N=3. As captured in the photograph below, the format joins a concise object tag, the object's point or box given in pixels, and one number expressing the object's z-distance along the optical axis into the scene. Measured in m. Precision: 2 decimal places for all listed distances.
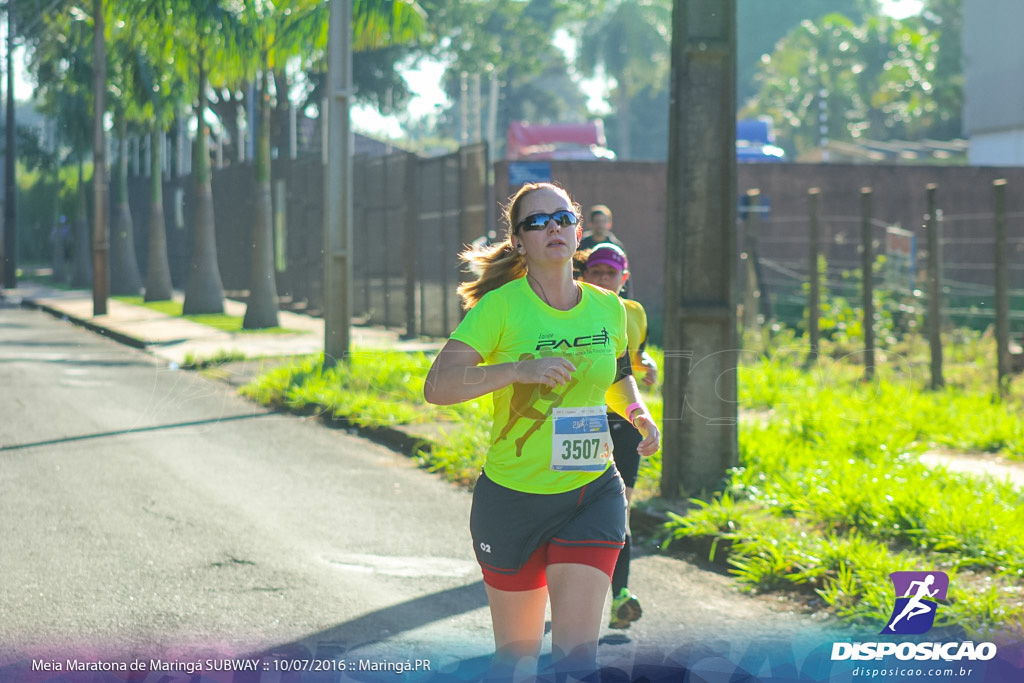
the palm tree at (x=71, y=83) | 30.48
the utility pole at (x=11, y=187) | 42.41
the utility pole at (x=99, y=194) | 25.84
